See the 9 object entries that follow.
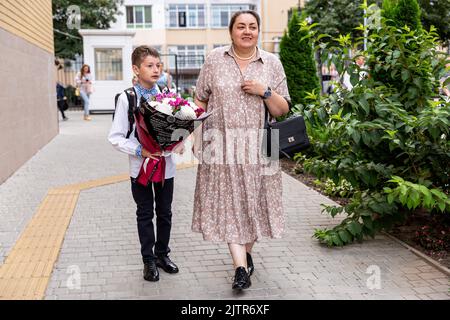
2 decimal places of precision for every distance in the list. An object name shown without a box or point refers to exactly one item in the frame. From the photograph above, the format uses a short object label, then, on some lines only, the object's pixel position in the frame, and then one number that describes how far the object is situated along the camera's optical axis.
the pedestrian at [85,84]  20.91
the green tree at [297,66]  12.09
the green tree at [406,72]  5.37
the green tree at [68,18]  32.88
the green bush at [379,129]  5.06
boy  4.45
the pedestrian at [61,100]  21.91
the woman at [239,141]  4.32
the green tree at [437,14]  34.44
